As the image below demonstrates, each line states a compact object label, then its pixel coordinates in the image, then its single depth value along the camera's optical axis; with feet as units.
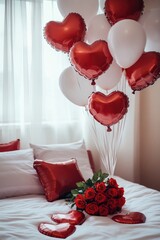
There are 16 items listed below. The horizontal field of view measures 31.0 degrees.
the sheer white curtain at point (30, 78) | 8.76
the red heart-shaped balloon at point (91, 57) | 6.13
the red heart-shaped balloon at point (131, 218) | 5.23
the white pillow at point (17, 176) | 6.96
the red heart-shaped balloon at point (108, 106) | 6.40
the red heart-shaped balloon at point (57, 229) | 4.75
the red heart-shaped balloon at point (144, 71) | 6.12
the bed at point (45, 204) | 4.72
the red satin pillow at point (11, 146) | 7.98
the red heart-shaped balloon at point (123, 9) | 6.18
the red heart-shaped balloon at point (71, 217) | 5.30
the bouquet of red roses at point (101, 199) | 5.65
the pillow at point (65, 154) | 7.98
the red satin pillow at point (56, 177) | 6.81
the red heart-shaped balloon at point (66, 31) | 6.56
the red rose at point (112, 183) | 5.94
